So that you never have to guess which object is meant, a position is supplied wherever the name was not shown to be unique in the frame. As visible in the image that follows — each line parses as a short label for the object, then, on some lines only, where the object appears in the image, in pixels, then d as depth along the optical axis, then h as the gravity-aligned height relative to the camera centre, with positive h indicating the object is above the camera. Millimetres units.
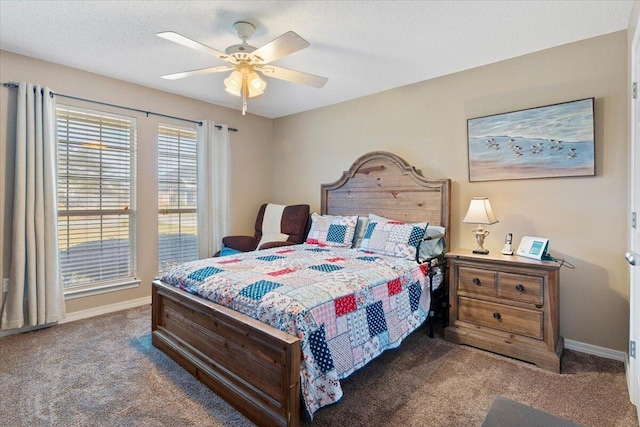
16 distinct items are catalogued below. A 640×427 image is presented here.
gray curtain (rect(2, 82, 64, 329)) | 2807 -37
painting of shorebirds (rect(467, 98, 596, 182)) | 2568 +589
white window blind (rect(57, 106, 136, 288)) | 3193 +177
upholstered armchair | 4113 -229
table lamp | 2791 -37
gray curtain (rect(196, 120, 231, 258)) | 4129 +352
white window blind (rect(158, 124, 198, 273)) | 3875 +201
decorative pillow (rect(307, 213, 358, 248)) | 3529 -202
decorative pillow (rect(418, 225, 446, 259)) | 3051 -320
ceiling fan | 2057 +1077
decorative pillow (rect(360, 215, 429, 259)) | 2965 -243
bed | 1659 -631
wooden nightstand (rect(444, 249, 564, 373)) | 2354 -739
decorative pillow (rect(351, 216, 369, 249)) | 3533 -207
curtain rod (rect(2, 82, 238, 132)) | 2836 +1143
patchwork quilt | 1705 -530
